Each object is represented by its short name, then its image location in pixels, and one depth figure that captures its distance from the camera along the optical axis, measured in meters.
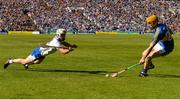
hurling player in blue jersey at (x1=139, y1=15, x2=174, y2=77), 17.91
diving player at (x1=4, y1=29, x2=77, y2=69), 19.64
